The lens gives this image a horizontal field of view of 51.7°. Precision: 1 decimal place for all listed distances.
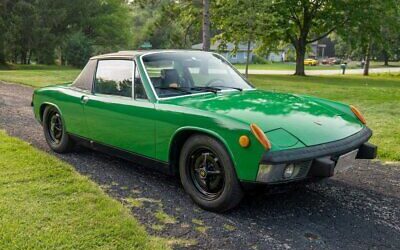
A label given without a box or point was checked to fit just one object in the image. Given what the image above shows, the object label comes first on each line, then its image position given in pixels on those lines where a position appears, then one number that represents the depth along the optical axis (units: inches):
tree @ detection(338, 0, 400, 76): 1144.2
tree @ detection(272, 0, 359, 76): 1149.7
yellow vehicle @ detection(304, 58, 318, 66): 2635.3
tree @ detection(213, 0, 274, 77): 741.3
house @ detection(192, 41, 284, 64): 2893.2
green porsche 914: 133.2
